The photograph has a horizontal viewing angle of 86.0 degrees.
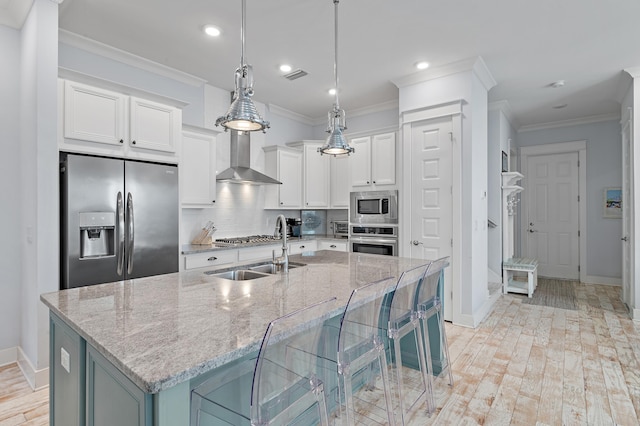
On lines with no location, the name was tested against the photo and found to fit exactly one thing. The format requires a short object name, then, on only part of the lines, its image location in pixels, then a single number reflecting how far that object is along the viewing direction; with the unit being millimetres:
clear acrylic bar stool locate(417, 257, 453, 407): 2303
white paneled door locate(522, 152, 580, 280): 6188
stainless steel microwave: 4406
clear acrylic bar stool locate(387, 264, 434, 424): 1983
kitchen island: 994
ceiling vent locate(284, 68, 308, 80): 3969
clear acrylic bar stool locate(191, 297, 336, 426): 1113
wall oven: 4367
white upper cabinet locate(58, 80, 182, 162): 2729
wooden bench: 5082
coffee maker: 5277
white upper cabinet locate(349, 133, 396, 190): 4500
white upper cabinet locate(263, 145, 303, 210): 4992
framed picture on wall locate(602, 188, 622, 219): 5715
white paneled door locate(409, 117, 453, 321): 3885
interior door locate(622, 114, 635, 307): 4090
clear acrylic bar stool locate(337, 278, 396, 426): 1575
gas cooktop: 4309
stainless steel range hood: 4375
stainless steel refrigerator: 2660
